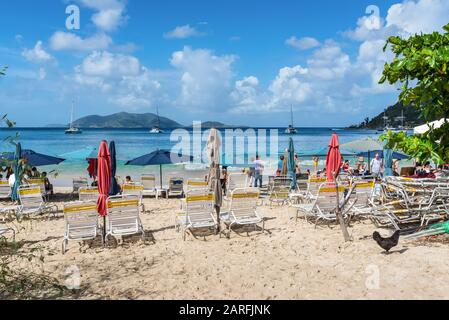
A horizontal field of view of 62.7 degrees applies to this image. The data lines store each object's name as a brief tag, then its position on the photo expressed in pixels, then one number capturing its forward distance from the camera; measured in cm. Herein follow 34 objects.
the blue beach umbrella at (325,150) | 1680
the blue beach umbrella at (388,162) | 1238
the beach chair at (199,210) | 701
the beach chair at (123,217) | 661
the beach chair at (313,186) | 957
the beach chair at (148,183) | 1290
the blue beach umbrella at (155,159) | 1345
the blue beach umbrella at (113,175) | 1002
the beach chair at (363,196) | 770
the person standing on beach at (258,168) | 1395
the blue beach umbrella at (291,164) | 1234
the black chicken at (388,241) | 533
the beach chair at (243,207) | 718
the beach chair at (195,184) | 1073
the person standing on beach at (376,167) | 1429
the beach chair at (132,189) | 1037
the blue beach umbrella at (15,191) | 1066
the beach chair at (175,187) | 1261
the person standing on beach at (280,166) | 1375
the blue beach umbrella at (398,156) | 1475
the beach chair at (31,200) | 881
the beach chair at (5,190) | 1138
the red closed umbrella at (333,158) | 778
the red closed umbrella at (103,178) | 654
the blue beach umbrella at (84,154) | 1451
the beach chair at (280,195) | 1042
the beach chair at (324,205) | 740
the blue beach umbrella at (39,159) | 1228
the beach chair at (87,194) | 903
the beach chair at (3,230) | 614
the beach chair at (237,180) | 1212
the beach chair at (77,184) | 1313
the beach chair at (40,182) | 1145
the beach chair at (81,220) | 640
